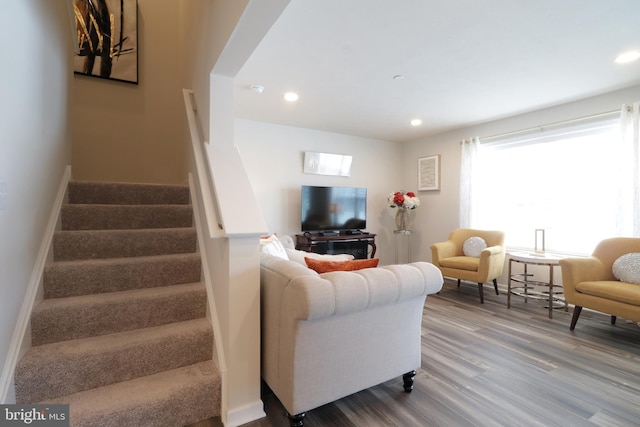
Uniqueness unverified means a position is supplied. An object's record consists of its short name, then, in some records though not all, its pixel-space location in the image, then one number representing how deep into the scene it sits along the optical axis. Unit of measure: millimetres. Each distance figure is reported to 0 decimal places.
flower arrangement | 5004
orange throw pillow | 1774
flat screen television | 4656
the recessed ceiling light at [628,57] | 2511
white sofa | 1458
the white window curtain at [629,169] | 3111
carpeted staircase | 1435
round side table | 3256
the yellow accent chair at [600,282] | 2570
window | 3484
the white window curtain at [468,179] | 4555
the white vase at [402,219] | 5246
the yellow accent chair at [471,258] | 3654
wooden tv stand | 4488
